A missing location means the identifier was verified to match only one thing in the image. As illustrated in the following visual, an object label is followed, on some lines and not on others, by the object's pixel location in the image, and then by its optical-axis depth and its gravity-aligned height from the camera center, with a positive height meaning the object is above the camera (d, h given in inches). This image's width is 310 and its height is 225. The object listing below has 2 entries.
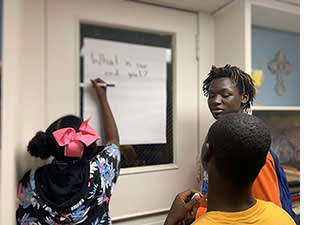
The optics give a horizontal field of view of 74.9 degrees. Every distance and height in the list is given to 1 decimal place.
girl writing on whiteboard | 23.1 -8.2
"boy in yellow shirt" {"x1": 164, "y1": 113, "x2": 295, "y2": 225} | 15.1 -4.6
